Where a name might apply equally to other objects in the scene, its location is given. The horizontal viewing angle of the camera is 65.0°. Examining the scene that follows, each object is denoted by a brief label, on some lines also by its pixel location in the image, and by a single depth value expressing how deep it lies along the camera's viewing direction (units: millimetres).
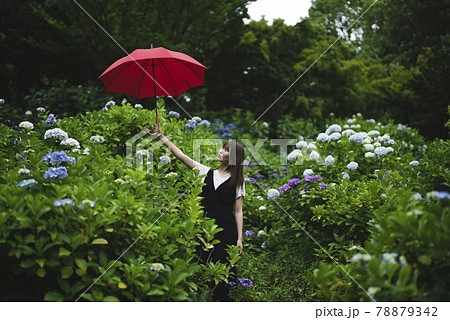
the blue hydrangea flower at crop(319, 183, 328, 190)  3881
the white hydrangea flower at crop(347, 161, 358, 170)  4297
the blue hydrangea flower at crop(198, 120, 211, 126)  5027
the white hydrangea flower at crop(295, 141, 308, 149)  4973
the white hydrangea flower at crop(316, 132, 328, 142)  5000
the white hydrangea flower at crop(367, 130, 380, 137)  5240
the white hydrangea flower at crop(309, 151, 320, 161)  4488
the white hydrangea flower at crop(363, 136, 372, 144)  4926
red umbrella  3420
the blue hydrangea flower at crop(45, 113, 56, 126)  3506
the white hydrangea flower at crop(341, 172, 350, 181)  4227
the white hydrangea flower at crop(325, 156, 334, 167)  4352
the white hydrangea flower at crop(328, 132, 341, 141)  4932
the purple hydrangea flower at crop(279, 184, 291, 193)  4305
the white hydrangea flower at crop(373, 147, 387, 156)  4574
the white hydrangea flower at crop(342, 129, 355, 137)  5268
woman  3092
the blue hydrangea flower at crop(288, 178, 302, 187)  4223
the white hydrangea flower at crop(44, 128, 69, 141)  2963
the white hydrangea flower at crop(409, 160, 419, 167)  4059
